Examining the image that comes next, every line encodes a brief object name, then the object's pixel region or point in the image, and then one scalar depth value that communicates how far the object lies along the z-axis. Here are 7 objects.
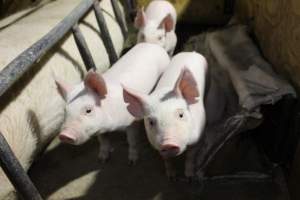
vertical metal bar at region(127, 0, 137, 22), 3.21
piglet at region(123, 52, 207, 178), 1.45
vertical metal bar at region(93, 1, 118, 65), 2.60
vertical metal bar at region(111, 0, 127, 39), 3.00
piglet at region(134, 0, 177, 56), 2.55
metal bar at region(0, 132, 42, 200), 1.39
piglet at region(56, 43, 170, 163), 1.62
